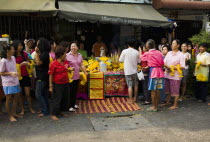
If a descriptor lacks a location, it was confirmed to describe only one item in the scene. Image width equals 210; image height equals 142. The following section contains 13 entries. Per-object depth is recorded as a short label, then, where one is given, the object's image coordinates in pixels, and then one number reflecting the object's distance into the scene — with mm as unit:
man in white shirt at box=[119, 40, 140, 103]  6910
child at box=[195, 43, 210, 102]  7063
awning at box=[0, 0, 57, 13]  8008
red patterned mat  6531
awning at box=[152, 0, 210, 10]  10266
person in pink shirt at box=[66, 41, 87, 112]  6270
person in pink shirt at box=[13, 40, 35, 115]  5940
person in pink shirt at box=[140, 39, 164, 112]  6199
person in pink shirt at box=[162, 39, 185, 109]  6418
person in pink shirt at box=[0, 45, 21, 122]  5441
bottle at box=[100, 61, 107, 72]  7676
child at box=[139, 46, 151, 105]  7079
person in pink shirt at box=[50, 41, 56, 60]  6730
